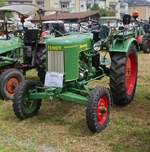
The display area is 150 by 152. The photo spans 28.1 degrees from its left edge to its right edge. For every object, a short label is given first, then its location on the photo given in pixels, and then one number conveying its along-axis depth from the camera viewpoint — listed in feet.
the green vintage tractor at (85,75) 13.86
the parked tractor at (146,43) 39.06
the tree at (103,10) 172.90
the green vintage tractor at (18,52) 18.42
